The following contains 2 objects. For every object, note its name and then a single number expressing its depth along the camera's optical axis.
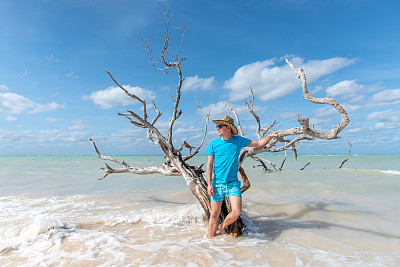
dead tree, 3.87
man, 3.80
